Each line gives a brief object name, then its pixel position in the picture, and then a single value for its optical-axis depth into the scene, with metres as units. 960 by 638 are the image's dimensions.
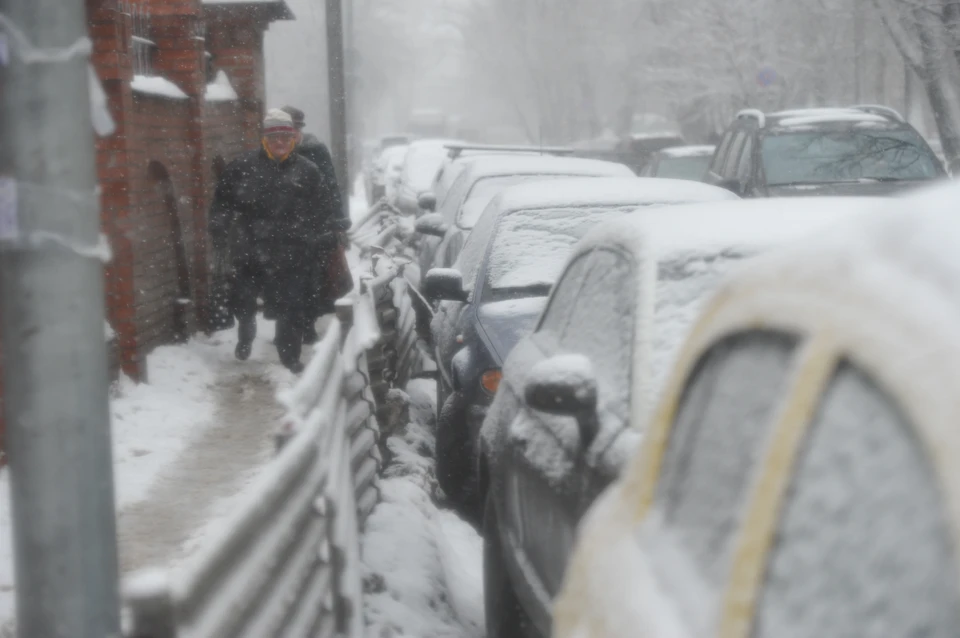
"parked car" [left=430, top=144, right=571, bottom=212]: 17.59
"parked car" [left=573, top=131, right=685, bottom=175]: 35.69
